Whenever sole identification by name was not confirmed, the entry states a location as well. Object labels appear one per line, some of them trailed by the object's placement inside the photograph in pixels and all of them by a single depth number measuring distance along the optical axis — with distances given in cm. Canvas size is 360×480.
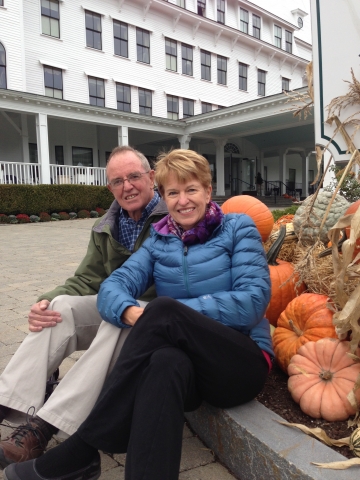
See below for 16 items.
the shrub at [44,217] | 1501
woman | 144
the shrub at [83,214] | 1601
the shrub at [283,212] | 560
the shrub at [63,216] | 1558
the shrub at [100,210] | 1688
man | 174
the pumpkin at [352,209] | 197
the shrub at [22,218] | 1432
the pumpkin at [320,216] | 276
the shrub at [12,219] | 1403
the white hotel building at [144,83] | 1617
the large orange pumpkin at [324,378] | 170
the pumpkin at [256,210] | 323
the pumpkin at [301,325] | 202
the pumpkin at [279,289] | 261
